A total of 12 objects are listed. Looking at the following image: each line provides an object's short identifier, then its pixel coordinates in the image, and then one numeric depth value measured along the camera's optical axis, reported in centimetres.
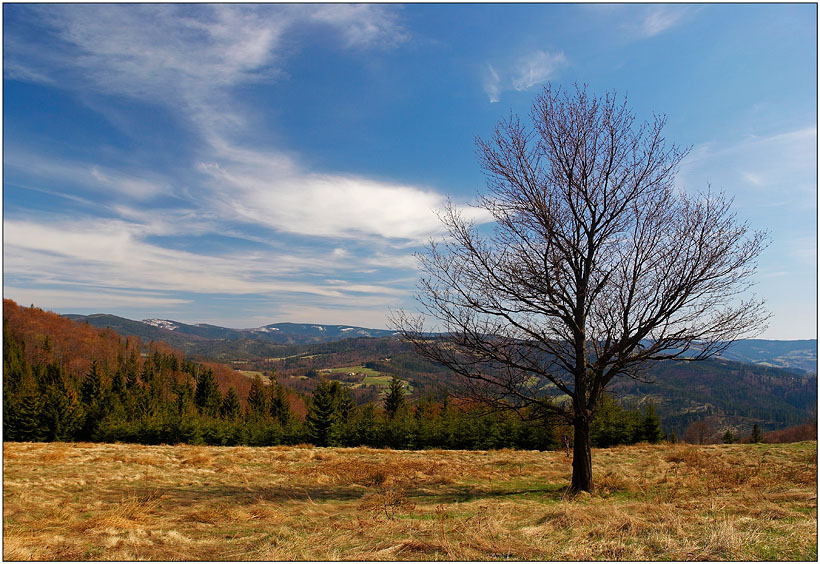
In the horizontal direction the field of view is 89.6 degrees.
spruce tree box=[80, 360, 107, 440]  4653
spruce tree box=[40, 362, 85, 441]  4341
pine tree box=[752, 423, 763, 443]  5216
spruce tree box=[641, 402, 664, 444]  3775
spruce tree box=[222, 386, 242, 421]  6183
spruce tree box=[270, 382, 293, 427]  5838
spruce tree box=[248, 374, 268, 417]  6242
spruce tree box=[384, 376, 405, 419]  4906
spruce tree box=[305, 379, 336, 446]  4237
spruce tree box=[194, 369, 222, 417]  6544
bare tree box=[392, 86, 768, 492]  864
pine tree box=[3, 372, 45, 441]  4112
